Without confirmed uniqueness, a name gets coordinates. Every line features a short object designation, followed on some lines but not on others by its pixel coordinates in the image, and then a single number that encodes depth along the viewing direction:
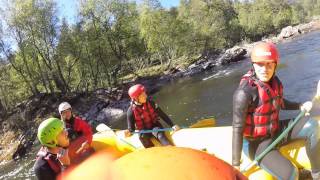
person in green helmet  2.16
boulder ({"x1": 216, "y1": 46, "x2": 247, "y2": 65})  21.61
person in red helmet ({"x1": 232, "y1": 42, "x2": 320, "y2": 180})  1.97
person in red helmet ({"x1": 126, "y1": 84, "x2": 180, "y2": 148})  3.96
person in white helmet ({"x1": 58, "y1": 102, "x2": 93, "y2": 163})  4.06
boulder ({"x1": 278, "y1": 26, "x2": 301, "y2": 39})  30.88
